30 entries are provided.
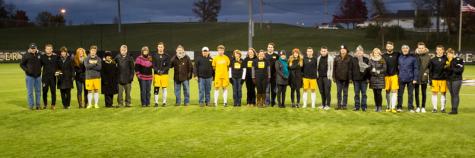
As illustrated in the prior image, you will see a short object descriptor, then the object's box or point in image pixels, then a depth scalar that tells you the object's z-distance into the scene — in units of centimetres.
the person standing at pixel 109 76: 1464
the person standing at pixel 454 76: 1345
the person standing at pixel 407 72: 1364
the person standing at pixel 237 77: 1516
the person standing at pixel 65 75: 1442
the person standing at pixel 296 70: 1468
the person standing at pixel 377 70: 1366
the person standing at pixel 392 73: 1377
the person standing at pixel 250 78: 1516
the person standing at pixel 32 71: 1423
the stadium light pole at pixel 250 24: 3462
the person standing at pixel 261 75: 1492
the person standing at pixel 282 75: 1479
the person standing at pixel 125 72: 1479
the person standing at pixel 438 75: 1366
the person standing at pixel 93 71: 1434
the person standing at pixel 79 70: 1470
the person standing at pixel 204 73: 1513
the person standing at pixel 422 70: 1392
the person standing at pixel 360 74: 1383
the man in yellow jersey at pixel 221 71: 1511
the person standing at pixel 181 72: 1504
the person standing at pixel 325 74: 1430
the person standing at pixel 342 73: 1406
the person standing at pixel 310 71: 1455
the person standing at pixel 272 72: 1509
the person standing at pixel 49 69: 1442
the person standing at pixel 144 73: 1493
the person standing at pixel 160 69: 1498
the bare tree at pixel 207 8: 12081
